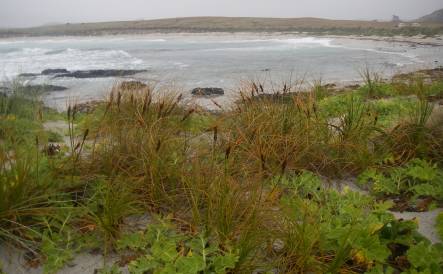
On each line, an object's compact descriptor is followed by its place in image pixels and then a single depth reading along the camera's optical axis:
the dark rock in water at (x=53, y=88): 12.75
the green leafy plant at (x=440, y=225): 2.30
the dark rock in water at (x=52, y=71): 18.42
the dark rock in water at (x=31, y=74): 17.05
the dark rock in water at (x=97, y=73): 16.61
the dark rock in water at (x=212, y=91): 10.54
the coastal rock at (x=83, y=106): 8.19
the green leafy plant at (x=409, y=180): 2.93
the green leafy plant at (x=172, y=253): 1.96
